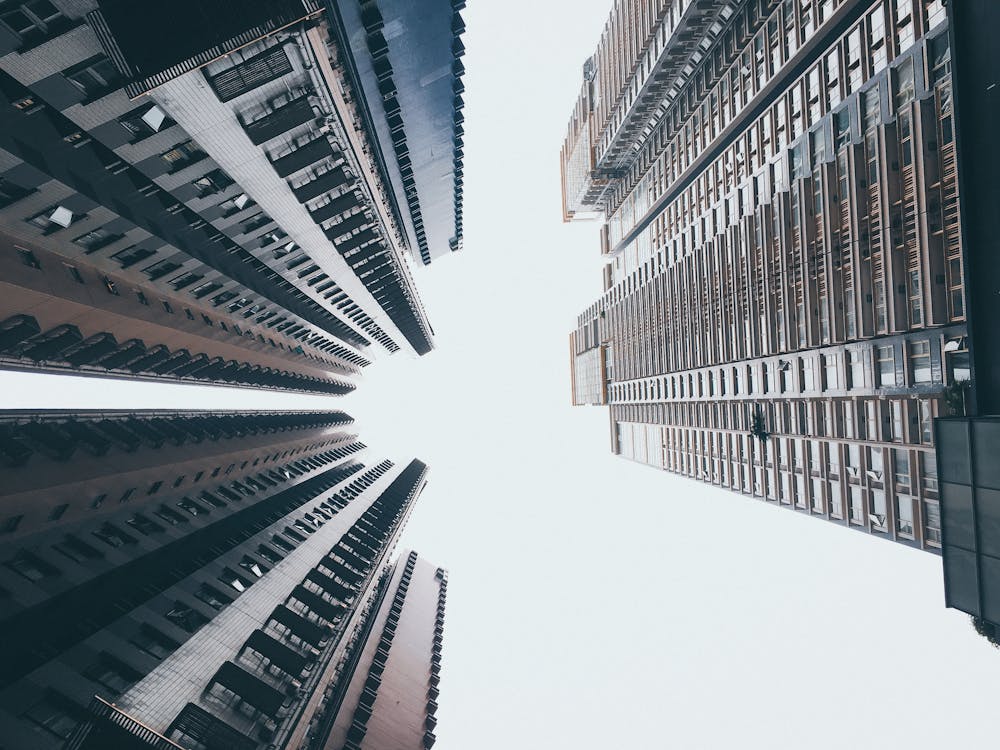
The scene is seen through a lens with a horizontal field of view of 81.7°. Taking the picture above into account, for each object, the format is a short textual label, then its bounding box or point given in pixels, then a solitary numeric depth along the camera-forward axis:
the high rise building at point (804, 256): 39.38
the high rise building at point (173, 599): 26.27
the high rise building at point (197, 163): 23.33
